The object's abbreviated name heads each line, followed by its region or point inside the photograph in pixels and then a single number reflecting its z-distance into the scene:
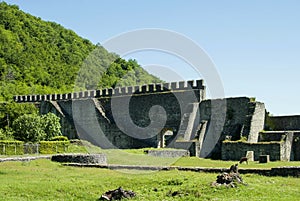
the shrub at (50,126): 38.59
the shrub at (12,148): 32.14
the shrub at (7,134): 37.88
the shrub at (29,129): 37.44
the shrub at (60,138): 36.66
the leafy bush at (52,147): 32.72
